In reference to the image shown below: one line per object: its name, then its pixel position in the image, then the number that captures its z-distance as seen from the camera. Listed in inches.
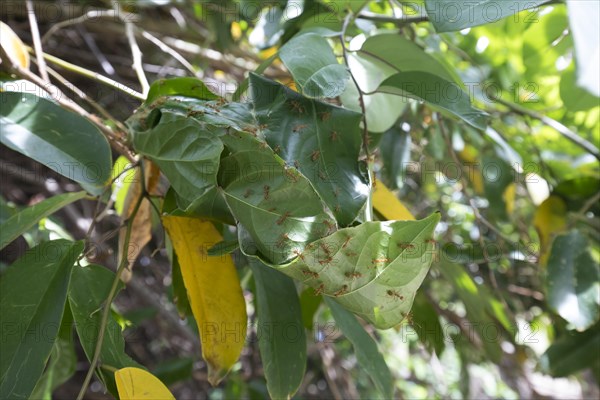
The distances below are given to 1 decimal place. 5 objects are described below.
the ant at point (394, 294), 17.6
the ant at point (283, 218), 17.7
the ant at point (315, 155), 19.5
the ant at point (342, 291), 17.6
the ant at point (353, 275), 17.4
